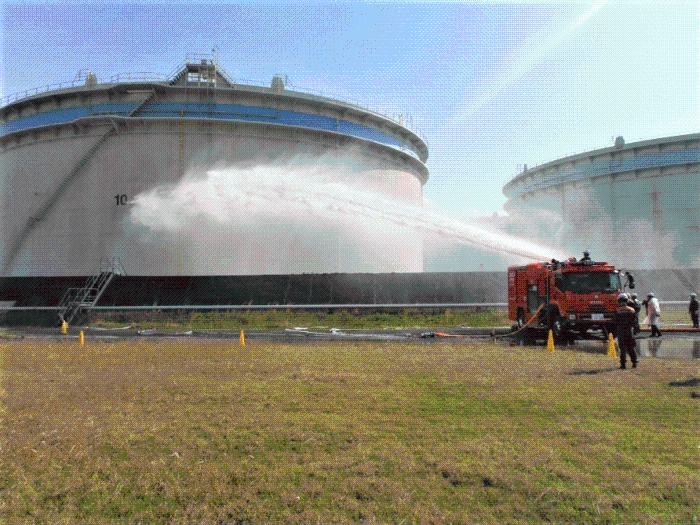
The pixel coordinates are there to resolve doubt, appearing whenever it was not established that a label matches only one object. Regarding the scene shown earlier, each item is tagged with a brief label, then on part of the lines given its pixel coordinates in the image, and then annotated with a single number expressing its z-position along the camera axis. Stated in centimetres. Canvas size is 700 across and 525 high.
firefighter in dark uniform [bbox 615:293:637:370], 1062
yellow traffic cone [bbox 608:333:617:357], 1296
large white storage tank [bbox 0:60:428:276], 2708
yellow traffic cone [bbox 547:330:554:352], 1396
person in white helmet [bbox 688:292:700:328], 1957
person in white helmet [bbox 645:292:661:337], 1750
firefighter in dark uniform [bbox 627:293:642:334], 1569
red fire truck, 1612
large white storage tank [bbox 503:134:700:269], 3397
